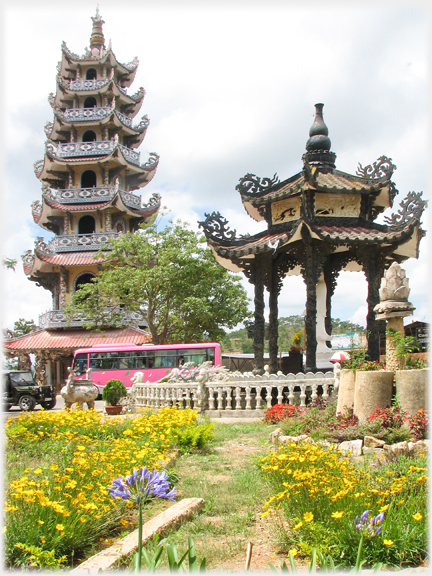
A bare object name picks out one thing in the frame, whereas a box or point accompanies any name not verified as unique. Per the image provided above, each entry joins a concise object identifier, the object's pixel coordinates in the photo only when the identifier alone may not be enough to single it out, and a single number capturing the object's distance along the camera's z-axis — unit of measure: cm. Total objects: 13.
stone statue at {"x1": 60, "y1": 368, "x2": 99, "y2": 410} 1450
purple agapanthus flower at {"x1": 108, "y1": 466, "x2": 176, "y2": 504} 353
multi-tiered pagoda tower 3544
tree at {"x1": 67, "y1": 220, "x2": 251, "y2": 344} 2903
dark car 2170
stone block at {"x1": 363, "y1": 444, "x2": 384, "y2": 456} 715
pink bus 2792
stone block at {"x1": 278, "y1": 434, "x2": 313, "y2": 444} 767
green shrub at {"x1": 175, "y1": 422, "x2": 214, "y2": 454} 865
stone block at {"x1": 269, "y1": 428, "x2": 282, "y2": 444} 888
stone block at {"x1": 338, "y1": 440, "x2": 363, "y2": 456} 727
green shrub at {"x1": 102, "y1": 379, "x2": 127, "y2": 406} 1773
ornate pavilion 1383
